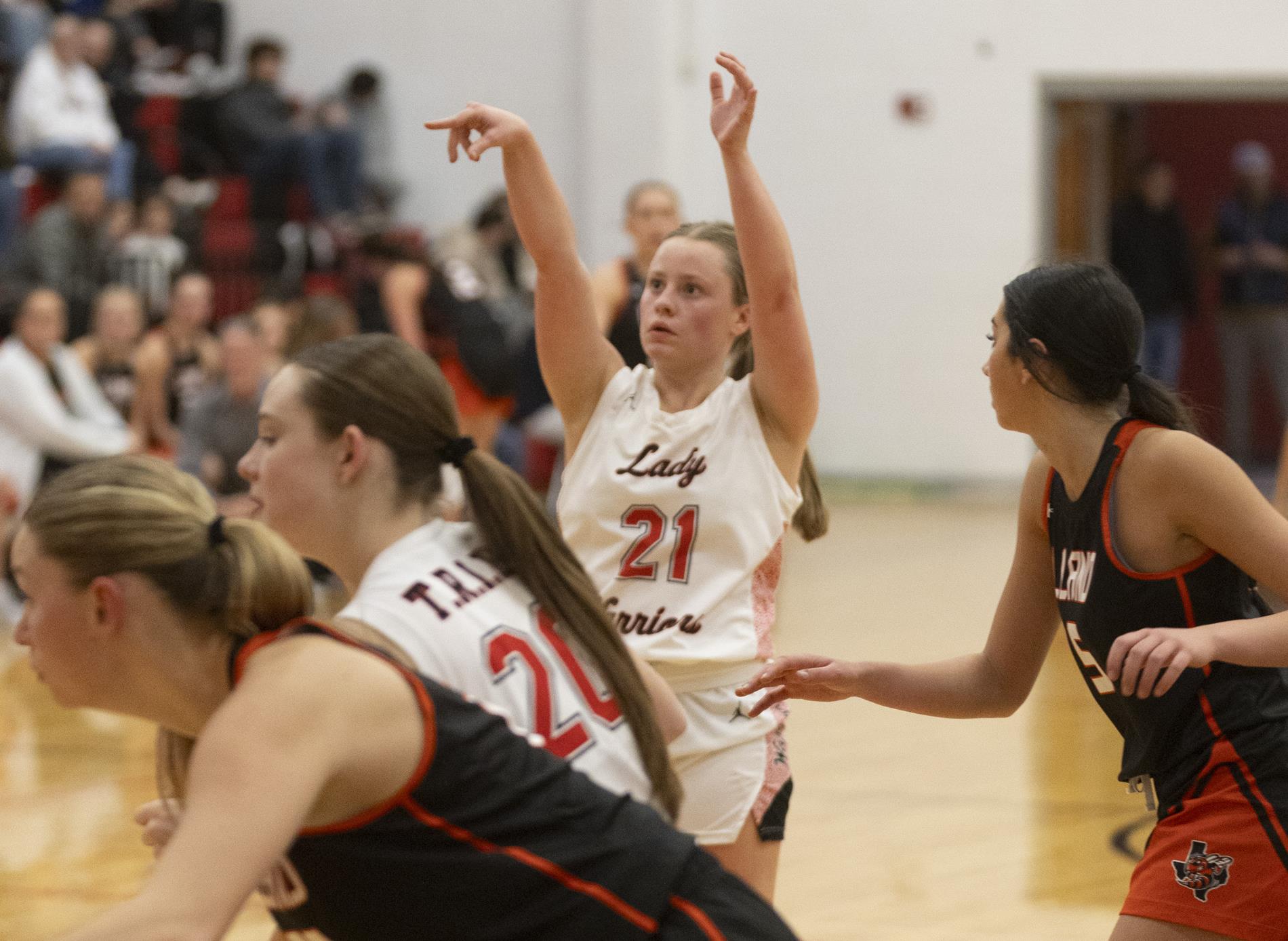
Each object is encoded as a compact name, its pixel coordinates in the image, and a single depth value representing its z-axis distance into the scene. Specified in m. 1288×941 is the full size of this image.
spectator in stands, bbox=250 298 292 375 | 18.14
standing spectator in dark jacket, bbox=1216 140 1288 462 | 26.41
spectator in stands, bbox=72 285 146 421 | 18.84
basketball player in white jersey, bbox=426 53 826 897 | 5.68
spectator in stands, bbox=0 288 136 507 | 16.95
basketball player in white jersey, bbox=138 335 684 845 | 3.71
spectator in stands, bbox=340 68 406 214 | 27.72
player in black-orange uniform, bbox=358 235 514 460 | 16.08
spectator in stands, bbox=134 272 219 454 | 18.59
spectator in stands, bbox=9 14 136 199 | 24.06
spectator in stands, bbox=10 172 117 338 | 21.92
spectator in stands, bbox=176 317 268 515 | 16.41
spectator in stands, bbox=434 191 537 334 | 18.33
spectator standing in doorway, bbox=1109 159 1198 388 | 26.94
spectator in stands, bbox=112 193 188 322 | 23.06
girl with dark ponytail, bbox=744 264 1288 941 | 4.72
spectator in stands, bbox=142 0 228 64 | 28.19
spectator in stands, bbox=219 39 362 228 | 26.62
